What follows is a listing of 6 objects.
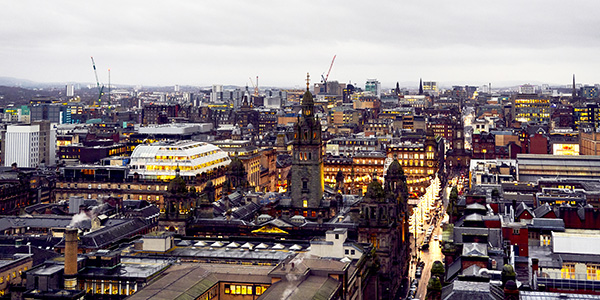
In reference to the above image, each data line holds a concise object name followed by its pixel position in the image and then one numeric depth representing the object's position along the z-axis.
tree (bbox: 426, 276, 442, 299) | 92.56
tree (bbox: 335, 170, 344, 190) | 191.62
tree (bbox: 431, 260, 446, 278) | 100.38
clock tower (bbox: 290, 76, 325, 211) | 161.25
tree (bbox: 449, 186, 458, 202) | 152.00
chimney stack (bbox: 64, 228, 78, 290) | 103.81
